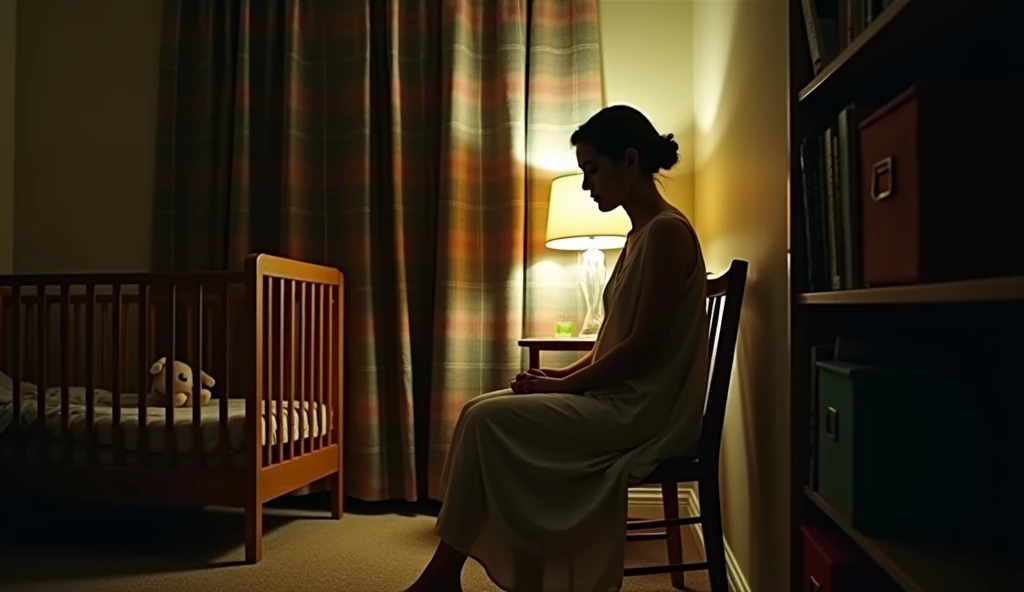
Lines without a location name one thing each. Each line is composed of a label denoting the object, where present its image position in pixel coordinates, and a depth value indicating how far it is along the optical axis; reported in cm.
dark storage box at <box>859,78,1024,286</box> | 86
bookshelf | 88
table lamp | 272
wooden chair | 179
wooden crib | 241
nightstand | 258
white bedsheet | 246
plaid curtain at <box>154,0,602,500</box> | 305
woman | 165
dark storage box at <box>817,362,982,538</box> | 102
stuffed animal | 279
